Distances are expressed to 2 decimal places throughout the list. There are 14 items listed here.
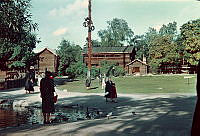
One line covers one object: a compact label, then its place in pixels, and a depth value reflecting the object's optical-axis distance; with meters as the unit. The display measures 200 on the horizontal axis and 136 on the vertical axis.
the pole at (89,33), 25.45
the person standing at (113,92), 15.88
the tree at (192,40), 57.69
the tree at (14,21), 14.63
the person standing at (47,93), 9.93
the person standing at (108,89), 15.81
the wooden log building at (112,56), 72.31
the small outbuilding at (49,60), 74.94
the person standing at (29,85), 23.82
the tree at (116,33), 104.62
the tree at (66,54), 65.69
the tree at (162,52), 64.14
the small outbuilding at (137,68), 69.19
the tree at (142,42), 98.62
